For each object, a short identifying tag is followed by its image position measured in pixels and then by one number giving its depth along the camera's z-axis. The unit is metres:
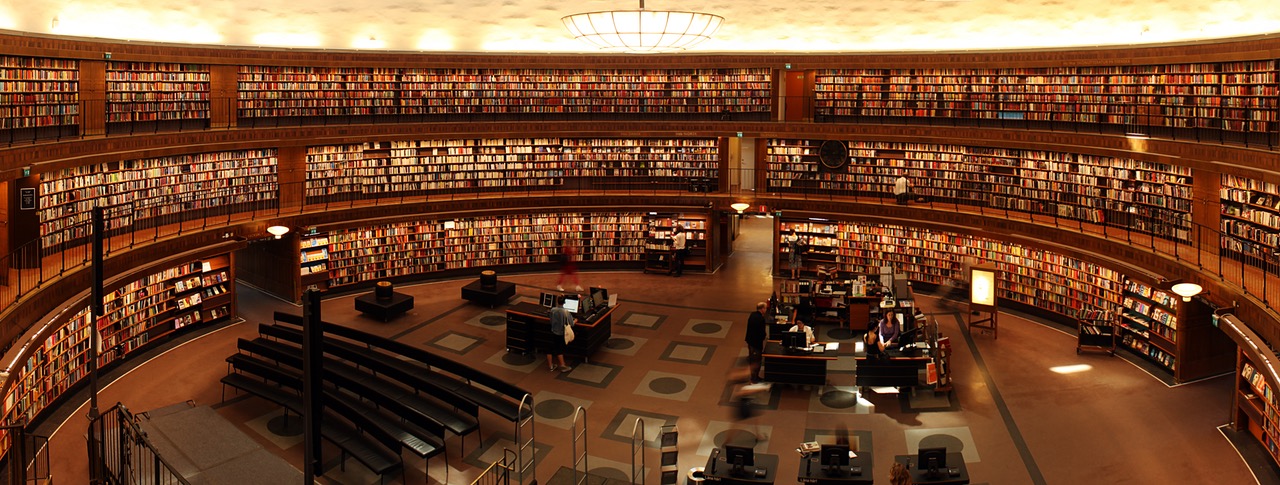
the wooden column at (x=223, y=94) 16.14
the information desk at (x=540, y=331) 13.02
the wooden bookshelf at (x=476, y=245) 17.33
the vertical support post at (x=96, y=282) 7.91
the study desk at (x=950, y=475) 8.31
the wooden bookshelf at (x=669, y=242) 18.91
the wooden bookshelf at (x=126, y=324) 10.45
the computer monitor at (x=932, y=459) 8.41
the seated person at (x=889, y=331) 12.31
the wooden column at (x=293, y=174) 16.66
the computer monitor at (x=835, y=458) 8.50
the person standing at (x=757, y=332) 12.58
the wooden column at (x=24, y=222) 11.88
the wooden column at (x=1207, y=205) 12.99
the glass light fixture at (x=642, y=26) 8.85
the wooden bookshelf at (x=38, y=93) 12.70
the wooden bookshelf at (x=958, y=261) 14.74
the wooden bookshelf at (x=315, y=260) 16.55
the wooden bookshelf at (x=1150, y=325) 12.63
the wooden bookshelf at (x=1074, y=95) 13.40
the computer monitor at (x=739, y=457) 8.46
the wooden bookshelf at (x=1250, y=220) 11.80
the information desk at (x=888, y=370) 11.62
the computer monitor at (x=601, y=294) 13.76
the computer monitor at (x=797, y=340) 12.01
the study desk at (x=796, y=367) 11.84
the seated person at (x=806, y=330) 12.09
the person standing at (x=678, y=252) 18.56
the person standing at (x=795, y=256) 17.48
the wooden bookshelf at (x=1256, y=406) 9.69
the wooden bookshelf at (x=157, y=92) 14.73
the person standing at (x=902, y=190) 17.12
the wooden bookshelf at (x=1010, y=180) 14.25
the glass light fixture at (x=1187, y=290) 11.18
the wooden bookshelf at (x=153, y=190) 12.97
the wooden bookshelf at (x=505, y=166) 17.80
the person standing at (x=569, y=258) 19.12
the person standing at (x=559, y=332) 12.55
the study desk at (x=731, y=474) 8.35
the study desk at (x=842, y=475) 8.35
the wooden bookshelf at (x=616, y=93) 18.97
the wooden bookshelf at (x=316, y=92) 16.84
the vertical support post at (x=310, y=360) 5.80
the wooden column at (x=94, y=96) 13.98
